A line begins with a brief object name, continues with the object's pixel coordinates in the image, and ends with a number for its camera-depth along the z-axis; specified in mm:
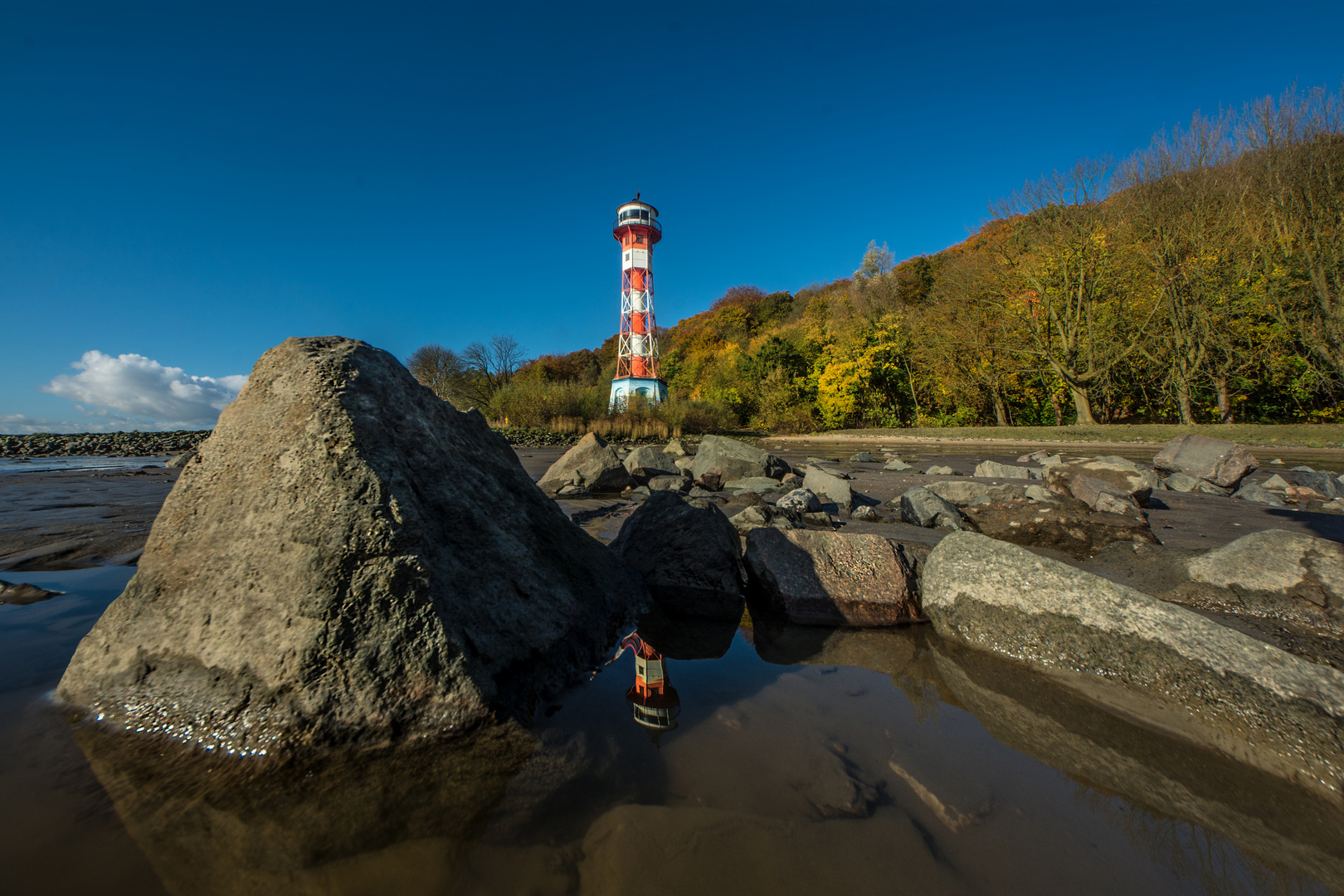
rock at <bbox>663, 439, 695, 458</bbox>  15543
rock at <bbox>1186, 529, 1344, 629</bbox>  2994
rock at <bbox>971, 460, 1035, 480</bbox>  9359
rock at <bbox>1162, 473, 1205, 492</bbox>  7953
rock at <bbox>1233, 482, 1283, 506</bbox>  6965
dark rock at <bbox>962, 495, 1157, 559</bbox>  4414
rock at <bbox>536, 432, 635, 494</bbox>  8664
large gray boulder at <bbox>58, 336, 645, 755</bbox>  1896
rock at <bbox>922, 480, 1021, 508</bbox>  6106
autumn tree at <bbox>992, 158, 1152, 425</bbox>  21594
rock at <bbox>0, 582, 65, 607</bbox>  3229
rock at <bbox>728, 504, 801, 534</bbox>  5449
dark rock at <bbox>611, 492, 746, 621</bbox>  3652
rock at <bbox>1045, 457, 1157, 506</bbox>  6336
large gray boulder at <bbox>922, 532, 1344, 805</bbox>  1926
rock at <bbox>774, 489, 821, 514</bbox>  6156
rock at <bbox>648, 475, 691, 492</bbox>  8461
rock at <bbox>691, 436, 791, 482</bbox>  9359
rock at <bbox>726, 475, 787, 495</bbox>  7864
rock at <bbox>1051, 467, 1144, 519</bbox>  5054
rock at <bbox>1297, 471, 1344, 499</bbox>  7211
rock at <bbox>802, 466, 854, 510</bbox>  6926
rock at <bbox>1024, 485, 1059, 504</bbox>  5566
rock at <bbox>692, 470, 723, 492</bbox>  8784
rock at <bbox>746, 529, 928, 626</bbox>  3281
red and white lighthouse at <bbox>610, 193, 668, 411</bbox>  36750
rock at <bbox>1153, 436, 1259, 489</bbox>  8117
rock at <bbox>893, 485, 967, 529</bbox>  5598
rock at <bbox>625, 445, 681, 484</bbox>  9742
